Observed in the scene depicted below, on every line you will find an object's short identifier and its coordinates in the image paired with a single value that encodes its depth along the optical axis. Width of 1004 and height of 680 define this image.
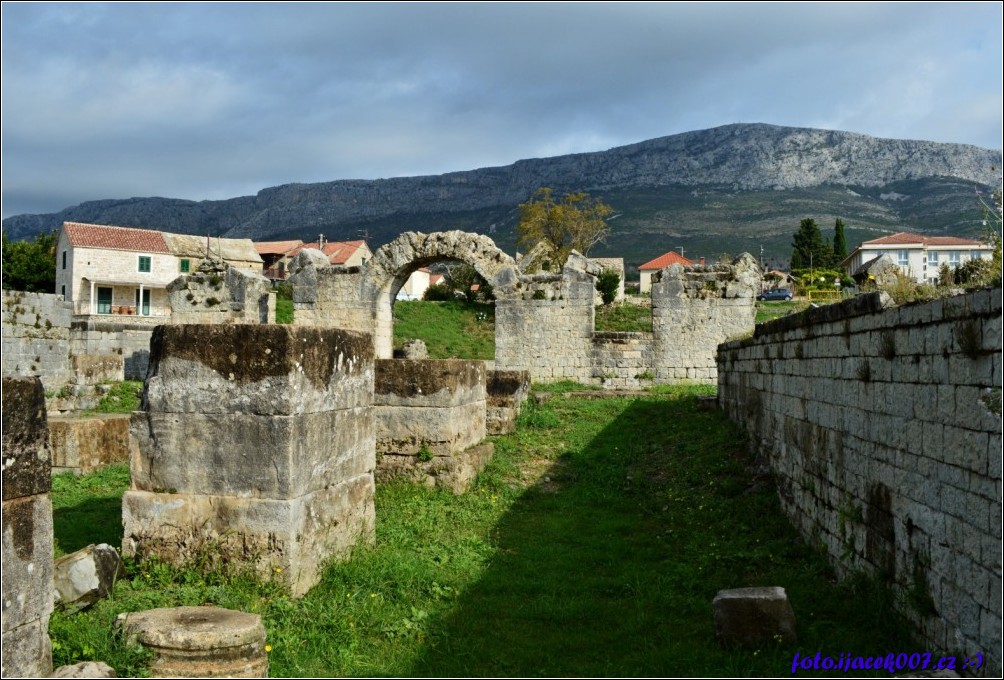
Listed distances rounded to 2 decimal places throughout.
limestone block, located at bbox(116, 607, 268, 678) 4.05
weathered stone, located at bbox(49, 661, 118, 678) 3.57
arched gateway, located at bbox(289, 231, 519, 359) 18.19
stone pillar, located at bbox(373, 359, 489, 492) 8.97
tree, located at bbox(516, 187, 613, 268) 50.09
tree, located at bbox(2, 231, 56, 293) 53.97
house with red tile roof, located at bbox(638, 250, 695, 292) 65.86
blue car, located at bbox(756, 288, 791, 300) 48.54
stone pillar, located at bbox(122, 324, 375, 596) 5.34
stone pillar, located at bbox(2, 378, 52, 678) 3.58
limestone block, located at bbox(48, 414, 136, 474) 9.66
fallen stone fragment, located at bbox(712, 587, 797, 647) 4.61
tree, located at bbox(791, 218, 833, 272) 63.57
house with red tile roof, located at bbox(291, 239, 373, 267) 62.54
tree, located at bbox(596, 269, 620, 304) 35.09
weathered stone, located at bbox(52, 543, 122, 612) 4.66
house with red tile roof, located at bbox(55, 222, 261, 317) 47.72
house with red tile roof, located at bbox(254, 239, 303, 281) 66.56
